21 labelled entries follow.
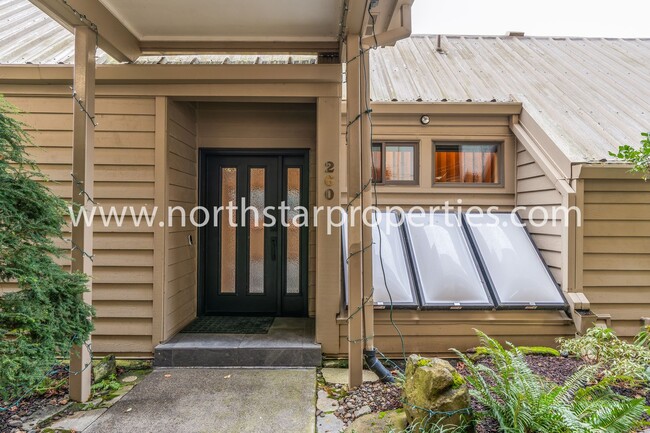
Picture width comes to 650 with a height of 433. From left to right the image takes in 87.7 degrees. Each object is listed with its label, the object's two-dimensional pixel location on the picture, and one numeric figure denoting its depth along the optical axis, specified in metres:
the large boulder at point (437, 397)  1.94
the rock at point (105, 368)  2.75
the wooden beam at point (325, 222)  3.16
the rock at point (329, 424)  2.16
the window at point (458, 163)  4.27
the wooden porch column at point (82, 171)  2.50
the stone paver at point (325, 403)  2.40
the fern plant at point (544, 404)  1.81
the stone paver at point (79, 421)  2.20
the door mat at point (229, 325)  3.44
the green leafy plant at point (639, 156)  2.61
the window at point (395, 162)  4.23
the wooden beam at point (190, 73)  3.18
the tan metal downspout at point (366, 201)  2.68
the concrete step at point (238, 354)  3.00
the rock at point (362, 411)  2.29
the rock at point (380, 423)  2.09
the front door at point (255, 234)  4.04
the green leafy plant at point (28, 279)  1.92
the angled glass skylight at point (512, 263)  3.29
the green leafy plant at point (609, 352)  2.52
